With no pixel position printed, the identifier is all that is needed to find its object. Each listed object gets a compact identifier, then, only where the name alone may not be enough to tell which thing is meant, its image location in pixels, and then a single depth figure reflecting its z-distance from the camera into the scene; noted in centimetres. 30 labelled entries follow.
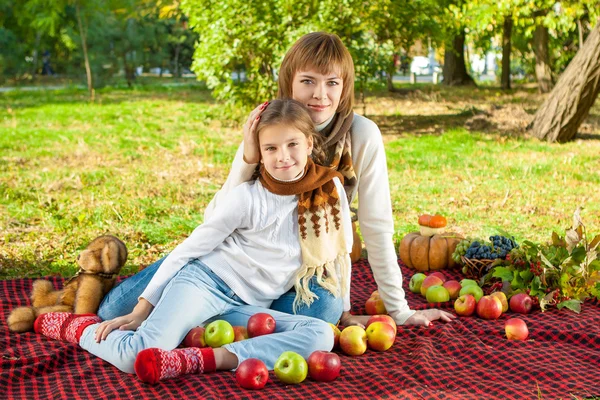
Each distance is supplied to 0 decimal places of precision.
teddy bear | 425
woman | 400
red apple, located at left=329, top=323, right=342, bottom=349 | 402
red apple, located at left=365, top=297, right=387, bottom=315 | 456
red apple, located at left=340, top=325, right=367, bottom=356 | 392
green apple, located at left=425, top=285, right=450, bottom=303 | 482
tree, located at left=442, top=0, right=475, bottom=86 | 2244
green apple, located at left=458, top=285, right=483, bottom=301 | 475
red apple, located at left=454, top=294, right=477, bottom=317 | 457
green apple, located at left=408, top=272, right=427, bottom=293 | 511
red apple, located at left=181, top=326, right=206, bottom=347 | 380
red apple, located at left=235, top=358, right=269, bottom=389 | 338
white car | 4020
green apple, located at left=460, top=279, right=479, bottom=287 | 488
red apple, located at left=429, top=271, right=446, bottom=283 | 514
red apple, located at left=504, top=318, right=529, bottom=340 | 414
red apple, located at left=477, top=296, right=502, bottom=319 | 449
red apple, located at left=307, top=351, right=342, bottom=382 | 352
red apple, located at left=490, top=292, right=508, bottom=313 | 463
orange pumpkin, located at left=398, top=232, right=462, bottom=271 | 555
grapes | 521
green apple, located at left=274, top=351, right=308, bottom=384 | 347
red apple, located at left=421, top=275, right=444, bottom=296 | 494
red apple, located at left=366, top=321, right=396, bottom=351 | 396
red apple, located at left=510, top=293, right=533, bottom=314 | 461
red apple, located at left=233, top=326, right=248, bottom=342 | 387
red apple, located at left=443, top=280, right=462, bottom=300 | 490
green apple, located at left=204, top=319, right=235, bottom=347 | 373
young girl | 374
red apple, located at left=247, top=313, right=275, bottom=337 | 378
